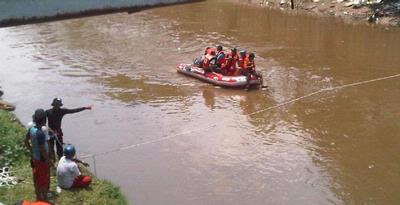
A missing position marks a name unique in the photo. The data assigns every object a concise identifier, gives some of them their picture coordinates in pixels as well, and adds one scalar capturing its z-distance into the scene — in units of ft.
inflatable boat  53.42
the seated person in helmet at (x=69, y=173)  28.11
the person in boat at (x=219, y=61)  55.88
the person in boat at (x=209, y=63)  56.13
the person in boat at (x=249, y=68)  53.06
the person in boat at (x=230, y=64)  55.31
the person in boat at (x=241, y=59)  53.88
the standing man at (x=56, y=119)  32.04
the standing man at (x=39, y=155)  25.25
